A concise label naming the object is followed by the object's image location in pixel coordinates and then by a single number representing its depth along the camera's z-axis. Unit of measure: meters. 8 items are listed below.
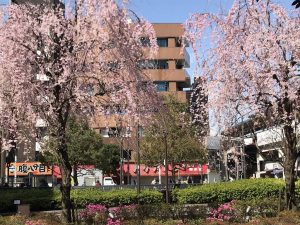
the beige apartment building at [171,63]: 59.47
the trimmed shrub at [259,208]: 14.69
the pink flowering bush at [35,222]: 12.36
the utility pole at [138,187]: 26.29
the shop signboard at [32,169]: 53.28
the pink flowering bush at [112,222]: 12.63
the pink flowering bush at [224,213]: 14.09
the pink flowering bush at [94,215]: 13.56
